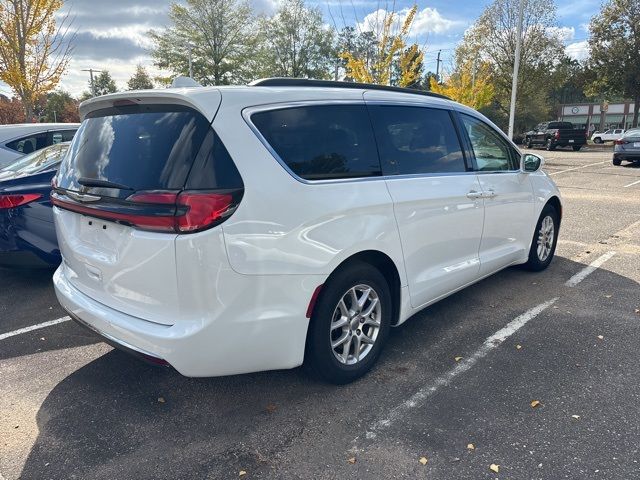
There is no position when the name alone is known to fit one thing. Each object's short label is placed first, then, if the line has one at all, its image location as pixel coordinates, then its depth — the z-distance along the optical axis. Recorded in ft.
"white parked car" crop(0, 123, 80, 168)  23.25
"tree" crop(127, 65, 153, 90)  175.34
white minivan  7.98
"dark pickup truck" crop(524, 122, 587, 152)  99.66
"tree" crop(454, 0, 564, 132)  105.81
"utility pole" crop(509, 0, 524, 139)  61.07
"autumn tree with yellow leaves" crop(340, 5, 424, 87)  61.46
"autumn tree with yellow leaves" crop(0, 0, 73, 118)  43.83
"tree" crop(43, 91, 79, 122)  160.96
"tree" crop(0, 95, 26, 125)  85.40
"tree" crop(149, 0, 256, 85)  106.42
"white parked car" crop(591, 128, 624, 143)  139.75
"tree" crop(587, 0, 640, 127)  114.52
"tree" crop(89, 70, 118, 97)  223.10
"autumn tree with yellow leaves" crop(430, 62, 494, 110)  84.33
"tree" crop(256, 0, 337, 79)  121.08
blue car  15.34
